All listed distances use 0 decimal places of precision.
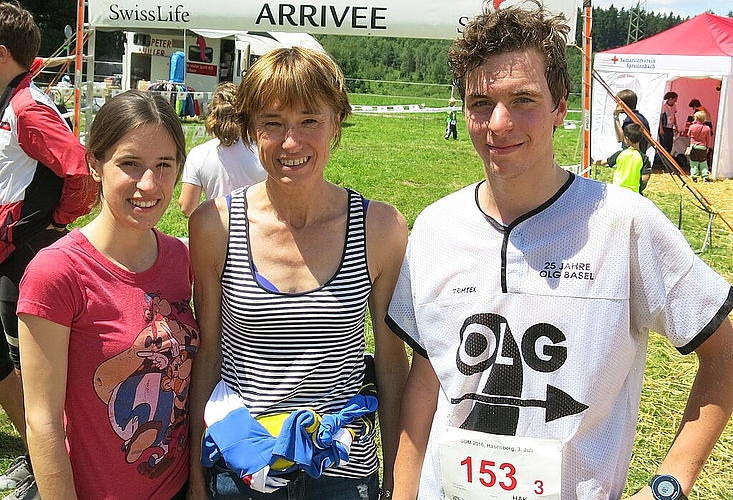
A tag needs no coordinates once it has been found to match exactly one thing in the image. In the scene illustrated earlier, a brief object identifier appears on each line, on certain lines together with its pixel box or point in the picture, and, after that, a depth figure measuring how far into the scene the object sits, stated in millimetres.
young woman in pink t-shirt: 1640
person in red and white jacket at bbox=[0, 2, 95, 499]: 3203
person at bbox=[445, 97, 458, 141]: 21938
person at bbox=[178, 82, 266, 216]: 4637
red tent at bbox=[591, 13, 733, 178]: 15297
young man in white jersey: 1499
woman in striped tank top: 1828
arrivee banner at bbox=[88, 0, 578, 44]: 6039
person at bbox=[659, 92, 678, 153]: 16969
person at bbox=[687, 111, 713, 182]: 15477
